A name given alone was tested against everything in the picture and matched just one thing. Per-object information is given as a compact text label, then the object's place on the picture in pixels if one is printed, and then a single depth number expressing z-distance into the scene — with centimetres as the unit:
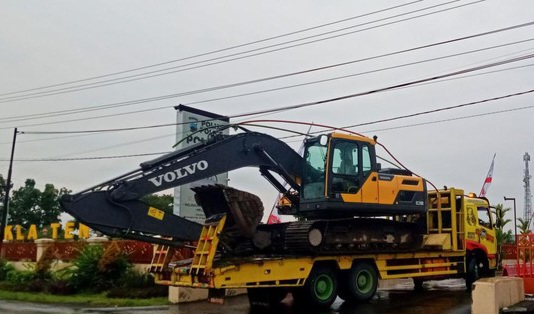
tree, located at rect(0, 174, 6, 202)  6613
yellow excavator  1194
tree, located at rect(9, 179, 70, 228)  6725
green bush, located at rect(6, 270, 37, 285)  2177
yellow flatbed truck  1180
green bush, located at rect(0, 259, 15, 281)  2487
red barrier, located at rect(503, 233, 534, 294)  1323
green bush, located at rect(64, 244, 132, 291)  1853
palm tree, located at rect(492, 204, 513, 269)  1833
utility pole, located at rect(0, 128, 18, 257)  3069
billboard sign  1723
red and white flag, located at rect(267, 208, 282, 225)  2138
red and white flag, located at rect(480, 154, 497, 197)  3088
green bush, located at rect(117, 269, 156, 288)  1753
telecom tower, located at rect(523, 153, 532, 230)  5107
